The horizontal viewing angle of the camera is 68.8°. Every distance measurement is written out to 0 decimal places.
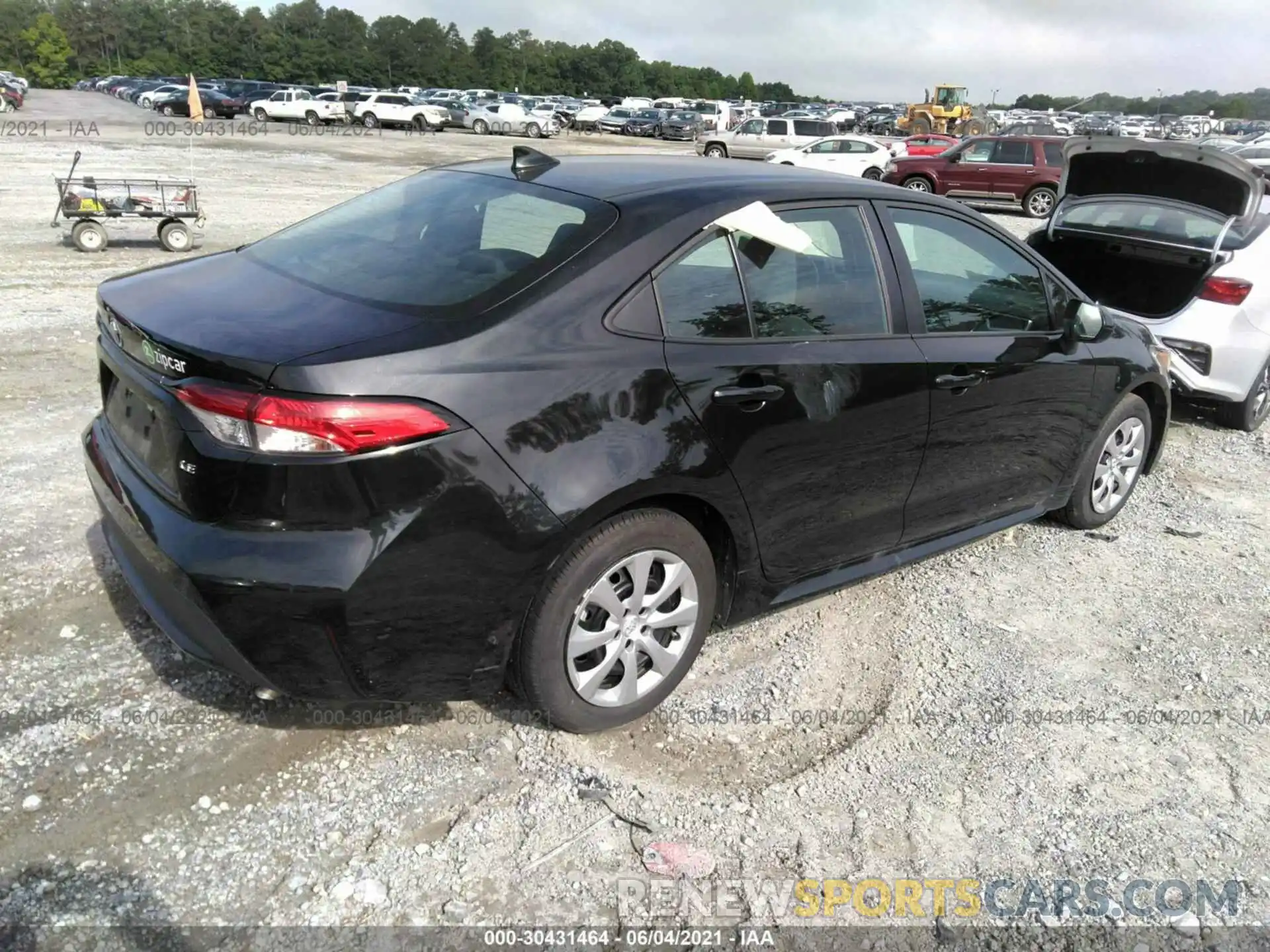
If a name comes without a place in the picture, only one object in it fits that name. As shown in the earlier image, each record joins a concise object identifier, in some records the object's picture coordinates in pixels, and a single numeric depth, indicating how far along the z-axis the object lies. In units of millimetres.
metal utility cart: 10977
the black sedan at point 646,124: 48062
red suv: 20469
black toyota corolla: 2398
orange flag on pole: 16734
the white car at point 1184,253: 6258
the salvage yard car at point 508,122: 44969
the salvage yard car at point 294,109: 43438
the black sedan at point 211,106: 44906
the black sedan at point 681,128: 47156
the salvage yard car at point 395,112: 43594
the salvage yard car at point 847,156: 24516
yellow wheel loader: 48344
